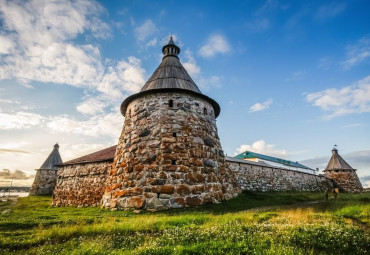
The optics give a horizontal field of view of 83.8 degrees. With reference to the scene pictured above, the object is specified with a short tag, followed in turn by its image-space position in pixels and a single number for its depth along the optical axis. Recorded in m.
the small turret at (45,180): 29.05
